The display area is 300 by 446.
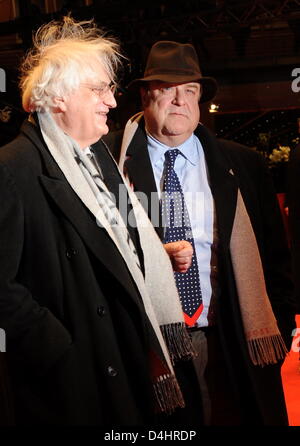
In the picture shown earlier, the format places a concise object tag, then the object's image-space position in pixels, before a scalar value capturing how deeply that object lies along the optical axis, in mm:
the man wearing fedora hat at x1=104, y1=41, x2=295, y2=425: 2303
